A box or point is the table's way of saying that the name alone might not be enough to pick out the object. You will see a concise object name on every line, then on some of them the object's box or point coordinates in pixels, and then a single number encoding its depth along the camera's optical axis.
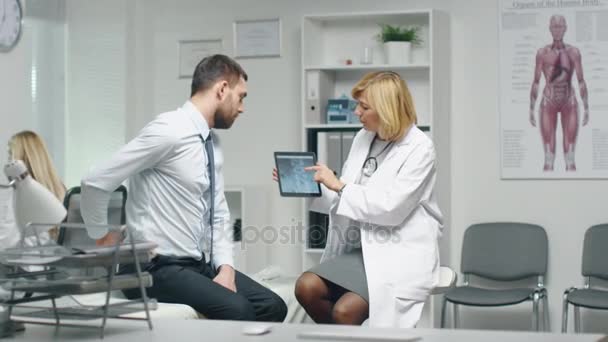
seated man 3.31
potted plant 5.41
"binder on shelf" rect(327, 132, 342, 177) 5.42
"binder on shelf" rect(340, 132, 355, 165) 5.41
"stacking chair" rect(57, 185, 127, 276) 4.70
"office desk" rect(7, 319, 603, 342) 1.98
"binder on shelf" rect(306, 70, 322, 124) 5.49
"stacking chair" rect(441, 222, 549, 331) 5.18
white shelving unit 5.36
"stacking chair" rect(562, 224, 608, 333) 4.98
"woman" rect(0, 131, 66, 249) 4.65
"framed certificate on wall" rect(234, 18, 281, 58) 5.87
